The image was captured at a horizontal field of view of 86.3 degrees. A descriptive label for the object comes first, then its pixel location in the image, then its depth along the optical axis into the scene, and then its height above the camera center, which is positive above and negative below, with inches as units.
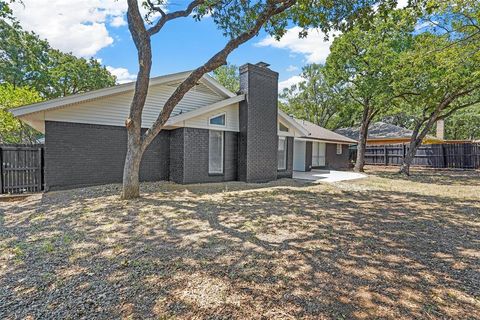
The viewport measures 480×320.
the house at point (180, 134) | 351.6 +39.0
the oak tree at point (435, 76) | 446.0 +164.8
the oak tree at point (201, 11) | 283.1 +152.1
